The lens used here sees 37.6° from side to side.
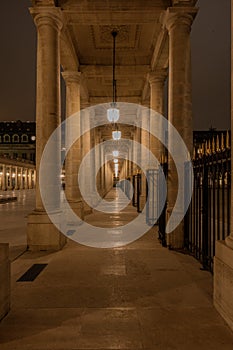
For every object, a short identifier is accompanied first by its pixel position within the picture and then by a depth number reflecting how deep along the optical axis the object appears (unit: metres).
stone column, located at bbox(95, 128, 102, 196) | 29.91
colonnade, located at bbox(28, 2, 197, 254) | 9.89
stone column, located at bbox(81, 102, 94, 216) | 20.37
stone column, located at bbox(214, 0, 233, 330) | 4.59
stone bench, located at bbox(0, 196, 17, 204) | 30.06
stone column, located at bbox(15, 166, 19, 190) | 72.81
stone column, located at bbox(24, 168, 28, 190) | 81.25
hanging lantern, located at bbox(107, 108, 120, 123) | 16.51
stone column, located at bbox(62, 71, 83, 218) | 15.29
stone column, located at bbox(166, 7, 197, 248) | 9.92
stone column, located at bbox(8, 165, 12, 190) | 68.14
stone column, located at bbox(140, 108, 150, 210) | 18.66
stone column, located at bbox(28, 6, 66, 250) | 9.88
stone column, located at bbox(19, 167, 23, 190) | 76.62
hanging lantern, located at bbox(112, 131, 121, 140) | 21.60
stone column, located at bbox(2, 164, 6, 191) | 62.84
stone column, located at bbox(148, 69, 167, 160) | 15.82
